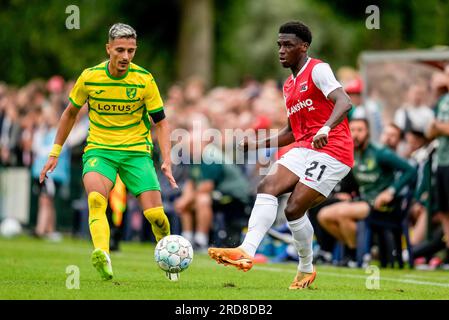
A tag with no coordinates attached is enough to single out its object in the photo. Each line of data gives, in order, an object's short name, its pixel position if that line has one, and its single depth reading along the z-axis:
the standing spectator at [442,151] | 16.20
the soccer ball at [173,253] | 11.73
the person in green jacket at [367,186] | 16.27
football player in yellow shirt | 12.19
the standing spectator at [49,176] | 23.22
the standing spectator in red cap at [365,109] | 16.98
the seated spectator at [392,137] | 18.00
